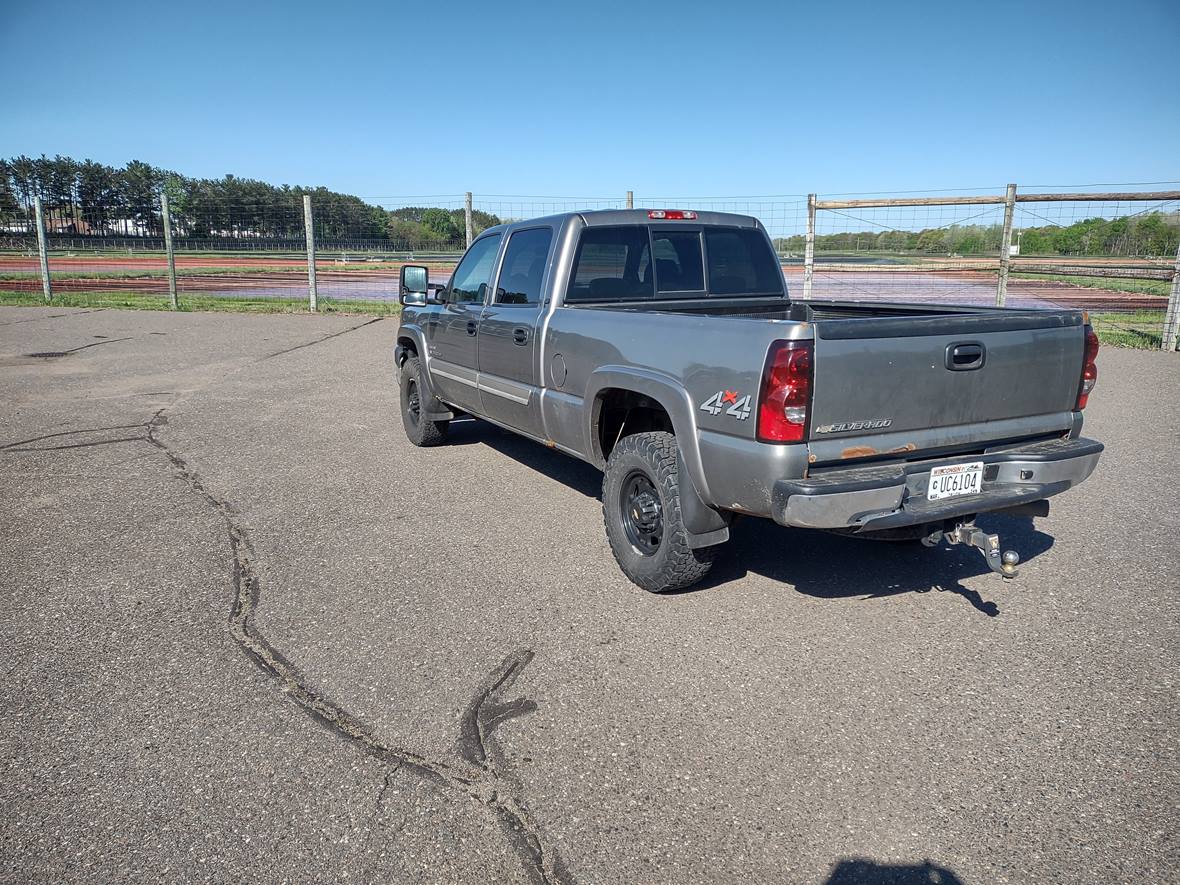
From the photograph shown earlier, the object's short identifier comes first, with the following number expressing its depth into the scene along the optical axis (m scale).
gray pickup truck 3.21
